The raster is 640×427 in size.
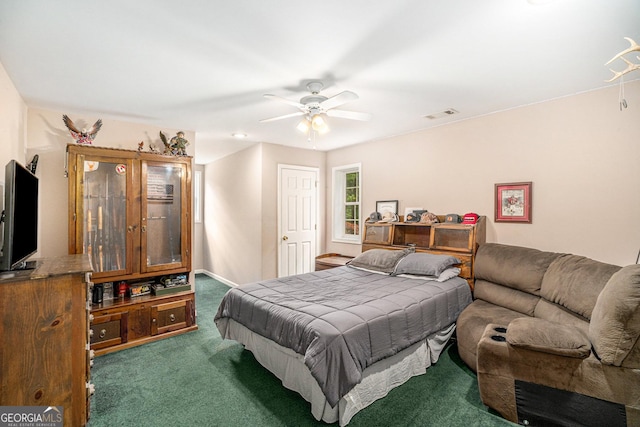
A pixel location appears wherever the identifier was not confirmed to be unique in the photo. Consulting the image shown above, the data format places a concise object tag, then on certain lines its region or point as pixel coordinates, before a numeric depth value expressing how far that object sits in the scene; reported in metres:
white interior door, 4.98
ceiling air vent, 3.30
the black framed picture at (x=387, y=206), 4.39
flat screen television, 1.69
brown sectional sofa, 1.69
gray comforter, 1.88
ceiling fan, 2.50
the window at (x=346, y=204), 5.23
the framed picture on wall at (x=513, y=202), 3.14
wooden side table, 4.66
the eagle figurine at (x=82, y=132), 3.09
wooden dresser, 1.62
